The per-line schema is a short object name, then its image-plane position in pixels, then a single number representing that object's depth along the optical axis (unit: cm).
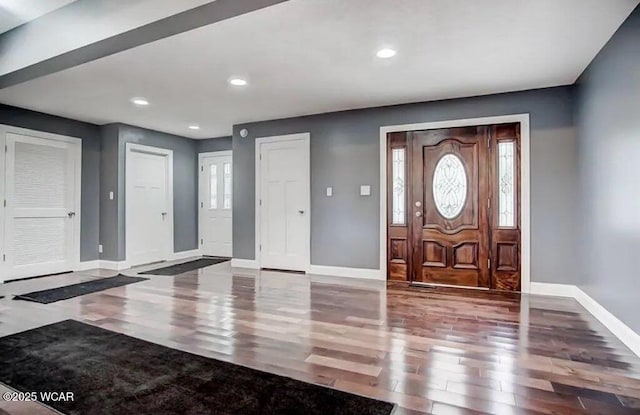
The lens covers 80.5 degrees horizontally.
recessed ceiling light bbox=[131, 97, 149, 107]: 488
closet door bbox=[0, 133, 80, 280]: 528
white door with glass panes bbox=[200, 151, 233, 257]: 757
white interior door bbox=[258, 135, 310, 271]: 582
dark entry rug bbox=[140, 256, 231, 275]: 585
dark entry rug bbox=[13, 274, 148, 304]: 424
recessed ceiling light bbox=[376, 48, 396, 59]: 334
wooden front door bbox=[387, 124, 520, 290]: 461
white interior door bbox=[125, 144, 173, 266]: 648
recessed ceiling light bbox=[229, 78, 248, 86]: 409
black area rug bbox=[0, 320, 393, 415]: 192
